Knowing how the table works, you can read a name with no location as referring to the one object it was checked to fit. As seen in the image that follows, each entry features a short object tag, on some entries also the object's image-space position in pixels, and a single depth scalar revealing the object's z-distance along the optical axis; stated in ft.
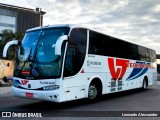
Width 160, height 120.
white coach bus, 36.65
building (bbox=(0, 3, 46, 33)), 191.62
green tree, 135.67
